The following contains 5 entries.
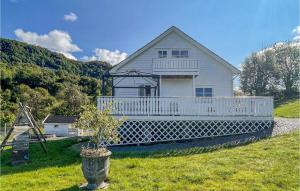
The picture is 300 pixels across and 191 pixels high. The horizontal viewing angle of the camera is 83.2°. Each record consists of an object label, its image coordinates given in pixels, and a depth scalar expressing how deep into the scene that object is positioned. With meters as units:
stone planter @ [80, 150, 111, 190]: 4.81
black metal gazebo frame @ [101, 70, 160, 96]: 11.30
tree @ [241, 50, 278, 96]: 27.98
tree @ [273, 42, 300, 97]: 26.56
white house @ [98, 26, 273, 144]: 8.95
